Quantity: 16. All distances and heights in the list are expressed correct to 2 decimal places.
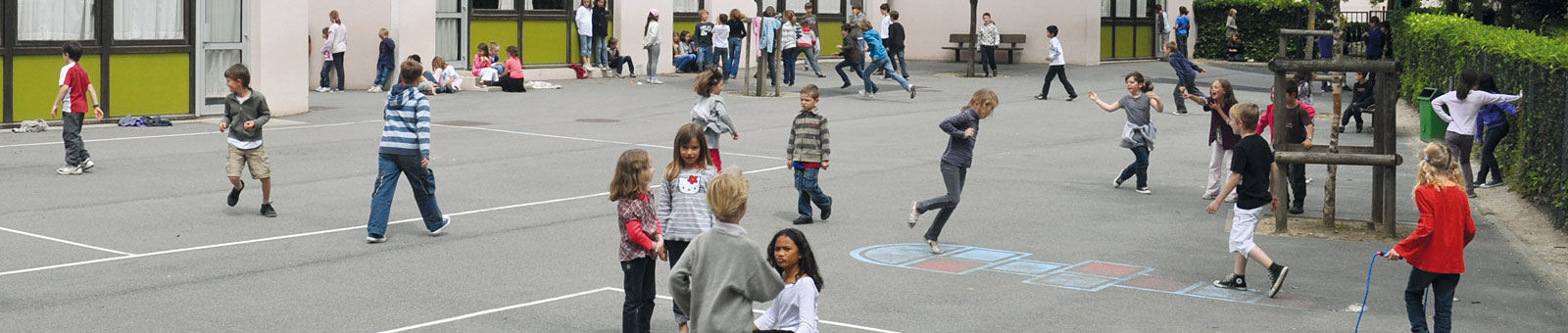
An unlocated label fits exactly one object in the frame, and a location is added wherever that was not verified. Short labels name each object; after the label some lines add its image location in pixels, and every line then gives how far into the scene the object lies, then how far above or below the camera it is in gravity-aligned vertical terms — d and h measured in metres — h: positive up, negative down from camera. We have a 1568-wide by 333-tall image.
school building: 21.62 +0.60
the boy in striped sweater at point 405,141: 12.14 -0.45
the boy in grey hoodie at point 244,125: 13.62 -0.39
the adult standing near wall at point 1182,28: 39.88 +1.41
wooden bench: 38.22 +1.00
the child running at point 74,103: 16.42 -0.27
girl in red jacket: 8.61 -0.78
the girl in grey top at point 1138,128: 15.88 -0.41
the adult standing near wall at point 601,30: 33.19 +1.03
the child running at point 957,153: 12.16 -0.51
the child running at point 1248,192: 10.54 -0.68
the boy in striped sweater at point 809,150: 13.28 -0.54
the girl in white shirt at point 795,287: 6.42 -0.80
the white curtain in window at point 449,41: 31.81 +0.74
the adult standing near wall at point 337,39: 29.16 +0.70
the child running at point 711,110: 13.77 -0.23
